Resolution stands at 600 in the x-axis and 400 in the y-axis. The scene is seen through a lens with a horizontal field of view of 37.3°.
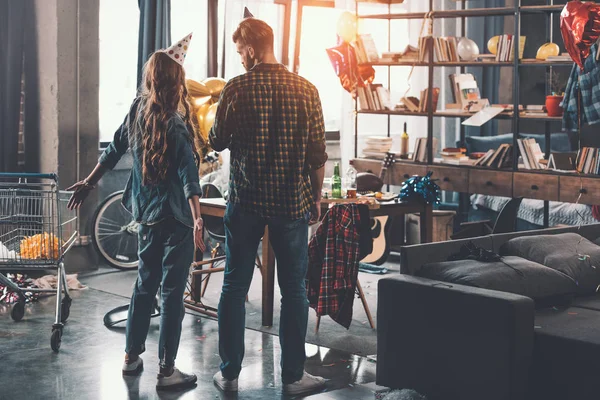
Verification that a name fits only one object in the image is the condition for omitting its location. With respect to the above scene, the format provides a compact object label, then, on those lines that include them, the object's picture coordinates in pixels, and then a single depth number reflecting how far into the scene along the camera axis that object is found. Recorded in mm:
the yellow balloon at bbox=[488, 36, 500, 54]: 7168
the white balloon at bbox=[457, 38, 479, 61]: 7301
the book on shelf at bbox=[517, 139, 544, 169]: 6809
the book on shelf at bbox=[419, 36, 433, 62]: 7396
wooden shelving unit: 6598
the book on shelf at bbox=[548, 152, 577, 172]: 6598
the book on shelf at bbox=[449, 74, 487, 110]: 7297
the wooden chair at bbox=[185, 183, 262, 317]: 5540
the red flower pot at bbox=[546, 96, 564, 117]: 6641
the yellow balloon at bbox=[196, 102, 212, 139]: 6312
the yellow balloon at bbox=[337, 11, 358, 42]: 7707
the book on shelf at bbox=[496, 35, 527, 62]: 6938
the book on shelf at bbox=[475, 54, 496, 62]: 7177
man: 3822
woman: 4000
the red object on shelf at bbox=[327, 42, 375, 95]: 7742
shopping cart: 4777
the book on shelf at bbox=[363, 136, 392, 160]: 7868
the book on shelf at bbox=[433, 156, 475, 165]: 7305
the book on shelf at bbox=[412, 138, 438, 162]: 7578
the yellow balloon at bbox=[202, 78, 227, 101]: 6496
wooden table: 5250
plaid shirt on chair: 4980
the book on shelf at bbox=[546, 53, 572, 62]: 6551
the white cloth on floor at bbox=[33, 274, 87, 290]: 6327
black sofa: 3396
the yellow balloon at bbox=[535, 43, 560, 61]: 6773
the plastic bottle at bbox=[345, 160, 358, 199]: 5777
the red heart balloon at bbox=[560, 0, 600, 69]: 5980
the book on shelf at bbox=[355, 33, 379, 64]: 7738
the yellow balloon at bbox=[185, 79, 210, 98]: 6367
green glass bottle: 5520
